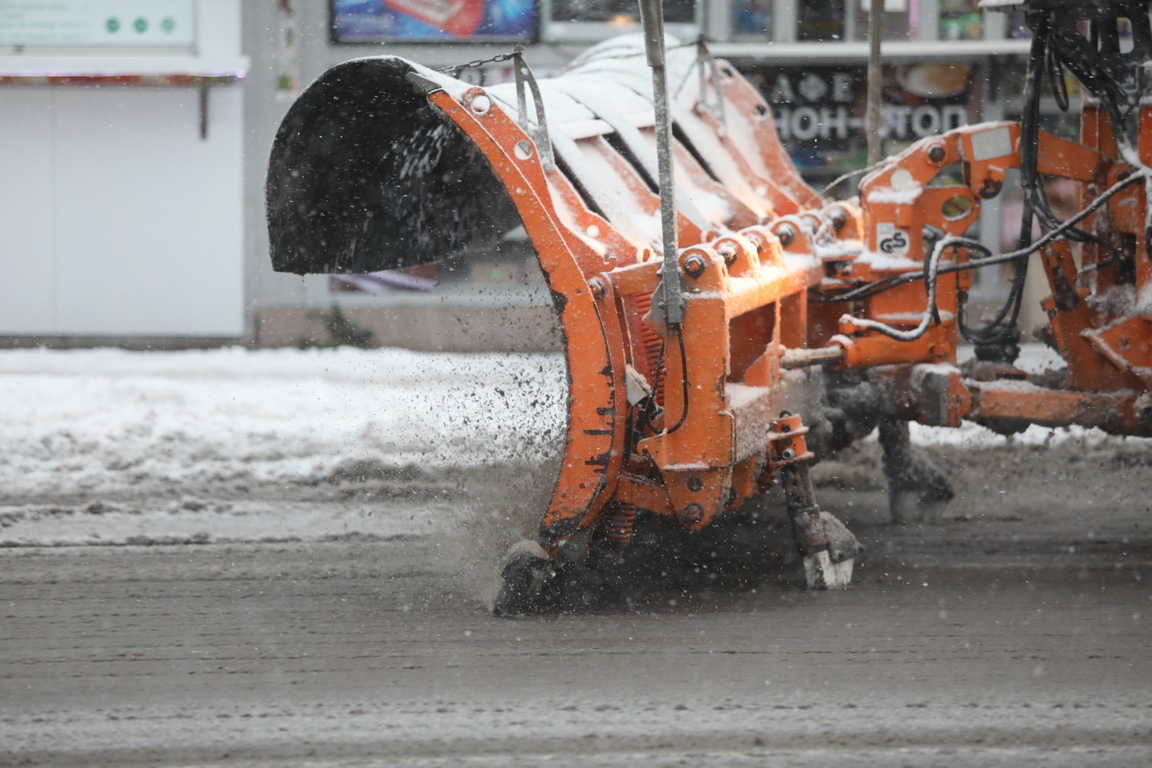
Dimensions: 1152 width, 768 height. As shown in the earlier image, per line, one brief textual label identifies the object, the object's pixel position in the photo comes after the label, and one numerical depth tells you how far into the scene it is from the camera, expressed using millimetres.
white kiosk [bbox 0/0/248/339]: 25312
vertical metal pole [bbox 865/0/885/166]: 13278
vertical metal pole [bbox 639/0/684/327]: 7930
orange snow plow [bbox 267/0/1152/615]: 8672
